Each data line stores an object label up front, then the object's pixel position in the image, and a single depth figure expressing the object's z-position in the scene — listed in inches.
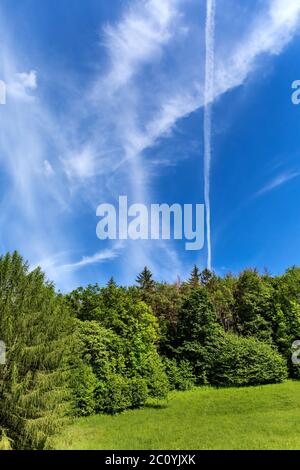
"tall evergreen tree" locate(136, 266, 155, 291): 2380.7
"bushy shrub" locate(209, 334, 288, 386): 1764.3
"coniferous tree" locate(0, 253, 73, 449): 924.0
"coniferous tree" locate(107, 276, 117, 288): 1660.9
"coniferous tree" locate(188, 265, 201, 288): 2514.0
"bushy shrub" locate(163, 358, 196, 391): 1718.6
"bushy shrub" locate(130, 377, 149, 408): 1451.8
